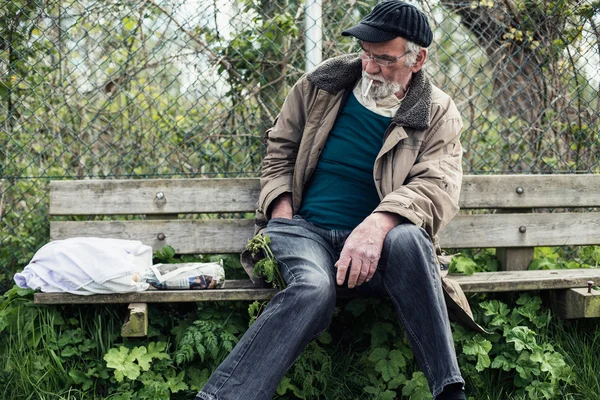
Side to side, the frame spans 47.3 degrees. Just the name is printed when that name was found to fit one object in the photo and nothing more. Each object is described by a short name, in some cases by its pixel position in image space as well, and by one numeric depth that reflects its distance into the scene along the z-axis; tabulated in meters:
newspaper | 2.99
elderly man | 2.51
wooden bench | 3.28
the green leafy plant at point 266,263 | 2.82
